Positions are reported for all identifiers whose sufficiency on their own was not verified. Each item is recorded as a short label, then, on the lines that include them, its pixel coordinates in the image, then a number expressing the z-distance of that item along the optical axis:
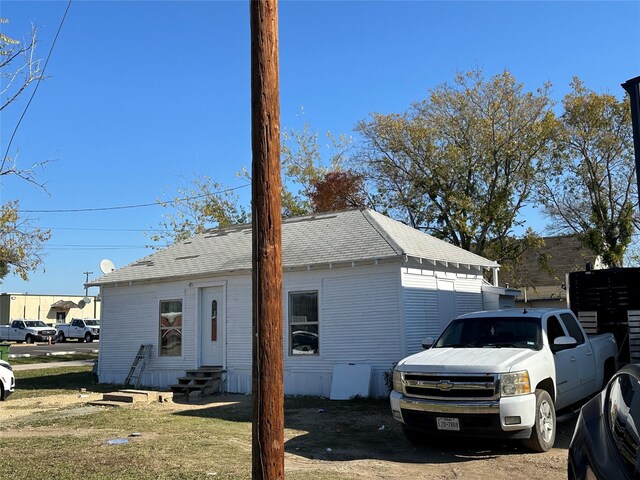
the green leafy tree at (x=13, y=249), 27.44
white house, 14.56
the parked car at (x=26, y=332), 49.81
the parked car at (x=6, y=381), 15.01
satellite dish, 21.31
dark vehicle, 3.30
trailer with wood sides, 13.30
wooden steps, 15.58
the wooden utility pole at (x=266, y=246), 4.75
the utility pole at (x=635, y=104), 11.70
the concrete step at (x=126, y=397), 14.02
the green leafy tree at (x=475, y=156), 29.41
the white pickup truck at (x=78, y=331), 51.38
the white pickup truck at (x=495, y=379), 7.79
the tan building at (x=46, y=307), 63.88
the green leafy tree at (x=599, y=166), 29.69
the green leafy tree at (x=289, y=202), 36.62
